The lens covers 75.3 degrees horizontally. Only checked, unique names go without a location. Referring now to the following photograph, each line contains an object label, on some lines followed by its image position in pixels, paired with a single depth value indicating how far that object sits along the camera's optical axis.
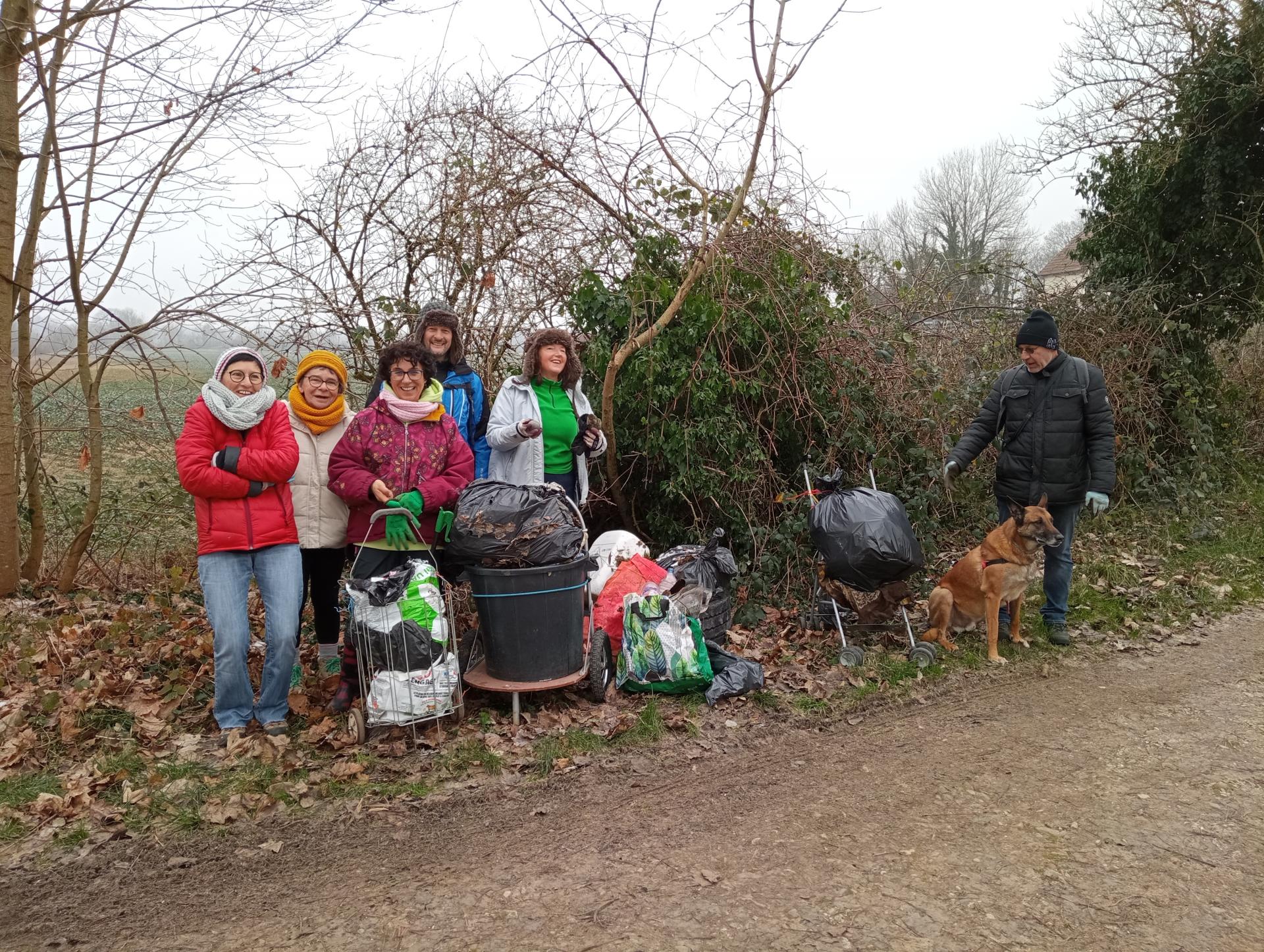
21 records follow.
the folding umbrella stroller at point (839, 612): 5.04
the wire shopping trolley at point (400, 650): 3.89
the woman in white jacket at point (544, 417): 4.96
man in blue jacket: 4.94
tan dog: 5.18
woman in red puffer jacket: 3.93
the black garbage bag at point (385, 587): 3.90
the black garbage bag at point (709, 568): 5.20
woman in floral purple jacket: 4.25
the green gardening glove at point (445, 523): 4.40
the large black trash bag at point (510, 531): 4.12
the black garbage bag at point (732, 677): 4.59
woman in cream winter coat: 4.37
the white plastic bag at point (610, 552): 5.15
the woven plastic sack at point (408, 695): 3.89
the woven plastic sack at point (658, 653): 4.59
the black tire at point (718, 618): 5.11
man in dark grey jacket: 5.26
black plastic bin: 4.14
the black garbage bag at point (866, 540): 4.94
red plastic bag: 4.85
